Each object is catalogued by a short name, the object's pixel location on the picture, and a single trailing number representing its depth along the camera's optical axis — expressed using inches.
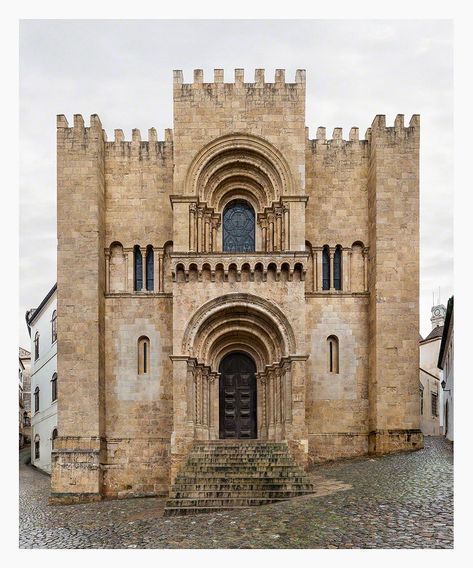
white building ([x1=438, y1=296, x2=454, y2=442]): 1212.3
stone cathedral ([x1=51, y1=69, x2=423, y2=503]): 879.7
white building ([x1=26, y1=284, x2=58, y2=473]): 1401.3
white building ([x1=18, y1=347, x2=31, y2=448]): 2066.9
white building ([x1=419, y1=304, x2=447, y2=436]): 1723.7
